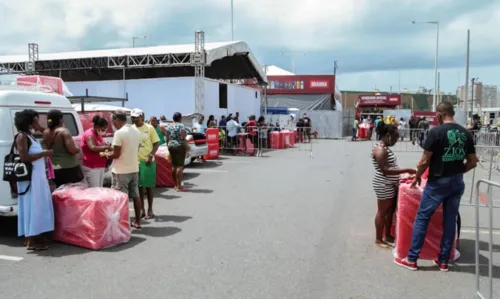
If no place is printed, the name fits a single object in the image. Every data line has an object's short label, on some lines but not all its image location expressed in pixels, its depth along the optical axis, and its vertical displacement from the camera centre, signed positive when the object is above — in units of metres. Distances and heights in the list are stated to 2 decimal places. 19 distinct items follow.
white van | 5.80 +0.20
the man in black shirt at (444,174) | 4.69 -0.54
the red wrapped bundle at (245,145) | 18.27 -0.92
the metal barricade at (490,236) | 3.76 -1.01
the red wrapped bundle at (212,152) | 15.80 -1.06
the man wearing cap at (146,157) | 7.29 -0.59
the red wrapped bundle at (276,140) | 21.23 -0.82
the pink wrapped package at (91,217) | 5.58 -1.23
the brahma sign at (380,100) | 44.00 +2.39
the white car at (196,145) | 13.64 -0.70
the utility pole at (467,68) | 26.48 +3.43
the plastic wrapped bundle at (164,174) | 10.31 -1.21
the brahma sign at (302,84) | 38.88 +3.52
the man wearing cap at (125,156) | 6.37 -0.49
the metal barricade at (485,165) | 10.34 -1.03
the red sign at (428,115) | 31.49 +0.66
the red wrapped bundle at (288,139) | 22.16 -0.80
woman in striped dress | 5.40 -0.60
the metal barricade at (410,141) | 21.96 -1.01
